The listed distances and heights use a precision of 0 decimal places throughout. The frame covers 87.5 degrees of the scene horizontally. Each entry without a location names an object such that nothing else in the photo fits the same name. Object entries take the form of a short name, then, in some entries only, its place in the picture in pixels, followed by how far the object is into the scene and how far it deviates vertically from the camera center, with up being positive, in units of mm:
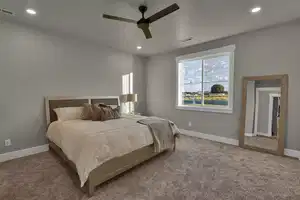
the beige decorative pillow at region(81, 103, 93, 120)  3471 -452
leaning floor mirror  3213 -435
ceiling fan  1997 +1065
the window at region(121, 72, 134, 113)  5184 +157
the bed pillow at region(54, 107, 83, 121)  3451 -460
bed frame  2089 -1087
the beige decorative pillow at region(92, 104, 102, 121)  3408 -469
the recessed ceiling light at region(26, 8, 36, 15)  2627 +1395
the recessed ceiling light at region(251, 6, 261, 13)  2584 +1408
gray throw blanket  2988 -799
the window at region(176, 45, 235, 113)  4016 +367
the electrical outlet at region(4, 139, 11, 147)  3045 -981
